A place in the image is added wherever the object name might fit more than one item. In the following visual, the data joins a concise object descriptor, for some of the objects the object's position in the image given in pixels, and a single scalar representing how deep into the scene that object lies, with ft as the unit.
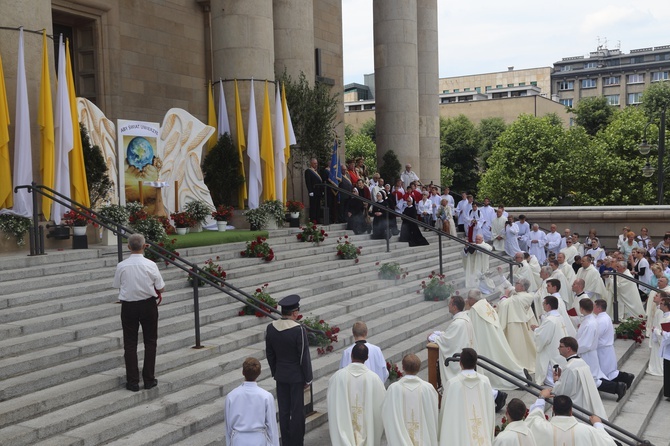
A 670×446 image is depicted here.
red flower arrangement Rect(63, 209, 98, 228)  37.04
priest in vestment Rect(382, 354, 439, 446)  22.00
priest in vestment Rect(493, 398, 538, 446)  19.85
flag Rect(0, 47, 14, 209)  35.32
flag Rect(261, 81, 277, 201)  53.36
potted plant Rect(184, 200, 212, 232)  48.78
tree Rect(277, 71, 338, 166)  59.98
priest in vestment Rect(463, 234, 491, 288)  51.24
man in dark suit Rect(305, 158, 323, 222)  56.70
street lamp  79.25
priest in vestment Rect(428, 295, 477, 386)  29.25
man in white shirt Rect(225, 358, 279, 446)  19.30
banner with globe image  45.85
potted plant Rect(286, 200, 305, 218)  53.93
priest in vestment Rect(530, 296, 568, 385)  32.52
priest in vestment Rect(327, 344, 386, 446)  22.74
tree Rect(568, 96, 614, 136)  161.58
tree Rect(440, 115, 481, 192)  180.75
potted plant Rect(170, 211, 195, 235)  47.01
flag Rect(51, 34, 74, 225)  38.04
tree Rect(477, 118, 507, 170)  188.24
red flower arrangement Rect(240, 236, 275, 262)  43.06
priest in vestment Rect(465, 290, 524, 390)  32.96
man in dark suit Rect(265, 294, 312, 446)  22.59
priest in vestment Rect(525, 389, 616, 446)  19.98
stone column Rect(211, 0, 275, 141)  53.26
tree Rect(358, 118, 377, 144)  211.20
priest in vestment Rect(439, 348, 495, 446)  22.67
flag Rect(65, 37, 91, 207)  38.88
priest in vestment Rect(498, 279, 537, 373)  35.42
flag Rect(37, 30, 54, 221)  37.27
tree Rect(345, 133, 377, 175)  179.42
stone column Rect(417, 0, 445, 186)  86.28
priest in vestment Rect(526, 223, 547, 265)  65.31
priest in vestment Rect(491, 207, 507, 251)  65.82
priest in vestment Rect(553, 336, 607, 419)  26.40
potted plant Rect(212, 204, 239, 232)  49.93
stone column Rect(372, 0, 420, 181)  77.66
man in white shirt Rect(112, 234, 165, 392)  23.76
